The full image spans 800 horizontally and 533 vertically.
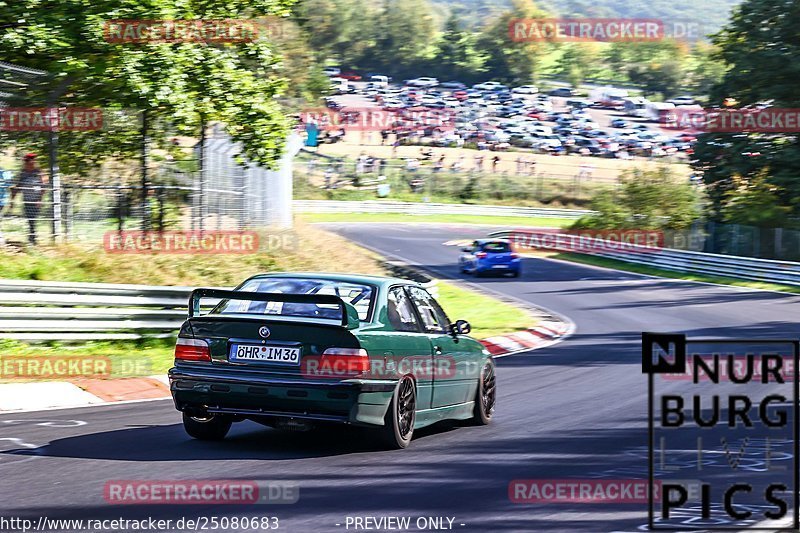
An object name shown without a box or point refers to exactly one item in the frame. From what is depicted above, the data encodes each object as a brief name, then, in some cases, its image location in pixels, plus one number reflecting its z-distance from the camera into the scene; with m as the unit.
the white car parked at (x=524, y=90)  118.31
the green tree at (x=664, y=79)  147.38
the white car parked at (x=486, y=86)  124.88
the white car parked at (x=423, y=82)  127.22
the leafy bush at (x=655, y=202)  50.47
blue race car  36.75
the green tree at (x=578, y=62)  159.75
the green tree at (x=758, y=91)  41.00
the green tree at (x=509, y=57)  144.00
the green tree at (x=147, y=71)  18.83
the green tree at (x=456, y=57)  142.25
